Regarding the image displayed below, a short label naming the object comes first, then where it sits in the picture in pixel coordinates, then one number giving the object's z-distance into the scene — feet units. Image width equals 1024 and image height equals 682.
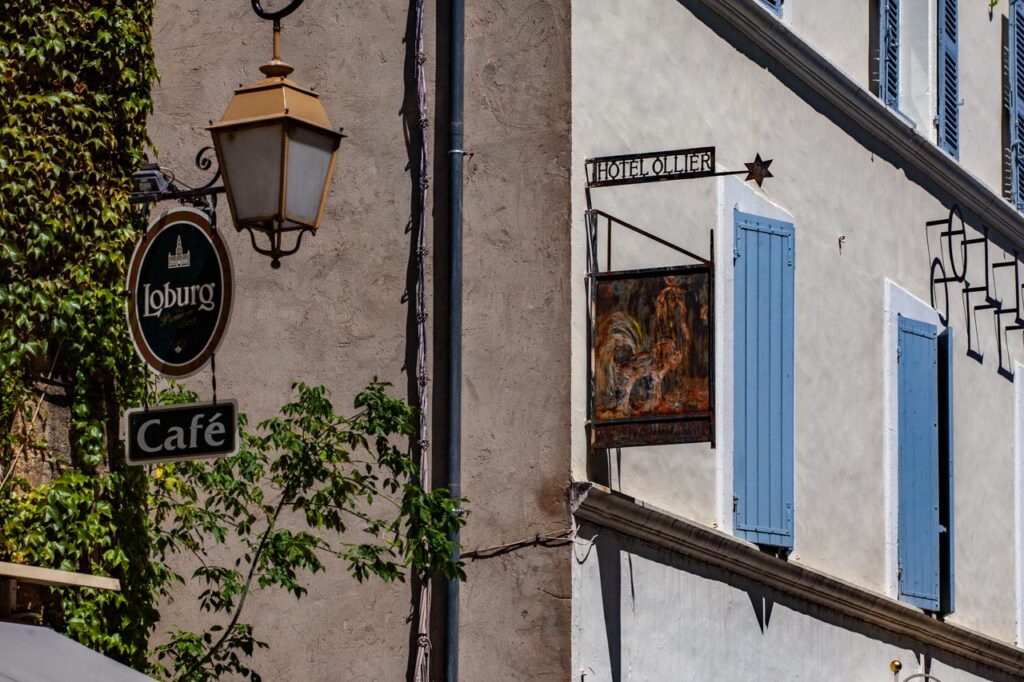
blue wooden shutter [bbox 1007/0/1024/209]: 57.88
